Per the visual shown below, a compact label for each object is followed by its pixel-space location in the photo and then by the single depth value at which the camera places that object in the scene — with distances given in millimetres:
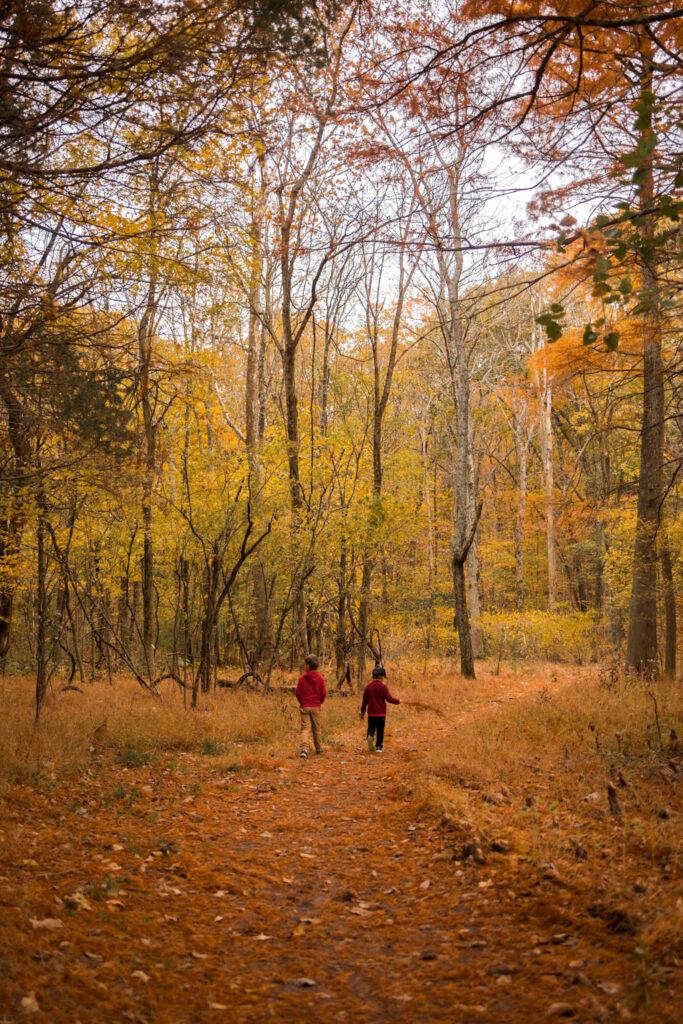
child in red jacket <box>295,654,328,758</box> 10039
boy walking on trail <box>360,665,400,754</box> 10117
